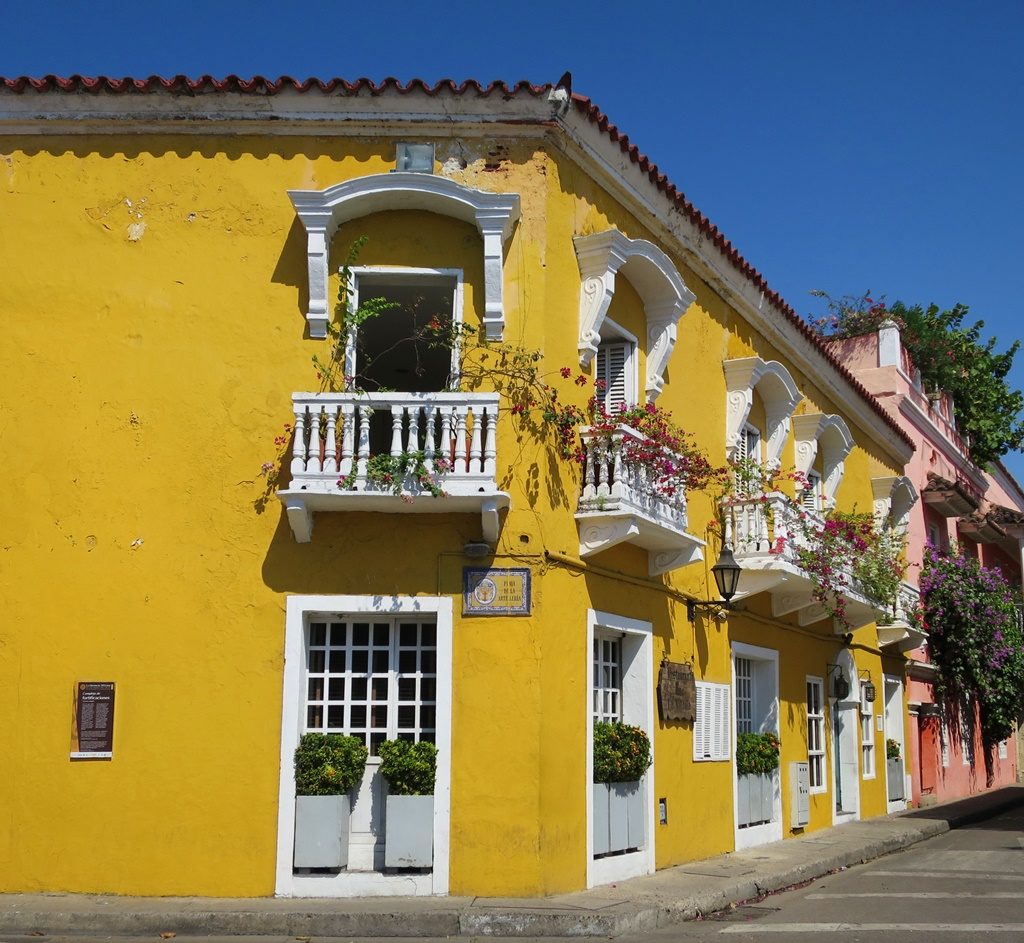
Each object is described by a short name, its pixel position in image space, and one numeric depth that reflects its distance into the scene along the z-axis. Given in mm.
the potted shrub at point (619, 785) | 11047
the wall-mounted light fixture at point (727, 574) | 12812
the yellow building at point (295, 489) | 9859
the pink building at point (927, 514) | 22859
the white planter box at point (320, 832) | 9680
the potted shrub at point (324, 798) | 9695
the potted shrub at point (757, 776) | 14348
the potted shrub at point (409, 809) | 9727
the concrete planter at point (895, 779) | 20922
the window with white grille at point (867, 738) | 19812
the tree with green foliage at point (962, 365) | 30281
